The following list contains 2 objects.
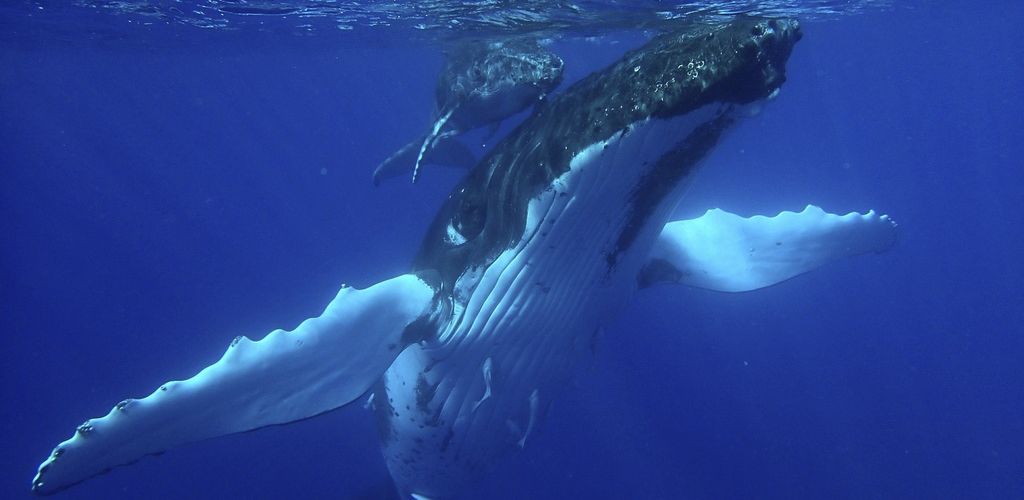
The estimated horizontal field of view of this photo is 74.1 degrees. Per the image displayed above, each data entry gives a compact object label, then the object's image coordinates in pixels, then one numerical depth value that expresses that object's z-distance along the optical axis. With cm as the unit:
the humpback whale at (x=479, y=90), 976
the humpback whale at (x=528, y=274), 391
